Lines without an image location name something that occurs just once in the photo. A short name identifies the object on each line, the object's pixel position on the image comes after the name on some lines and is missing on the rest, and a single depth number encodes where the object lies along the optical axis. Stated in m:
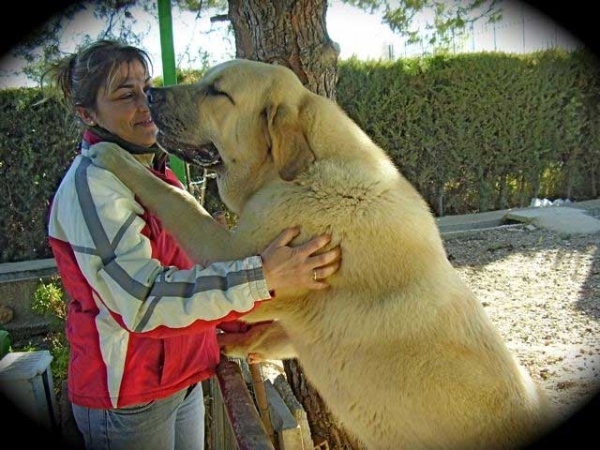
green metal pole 4.50
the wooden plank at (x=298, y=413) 3.08
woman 1.84
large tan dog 2.18
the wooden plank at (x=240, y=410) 1.70
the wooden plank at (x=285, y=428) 2.70
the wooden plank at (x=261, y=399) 2.69
